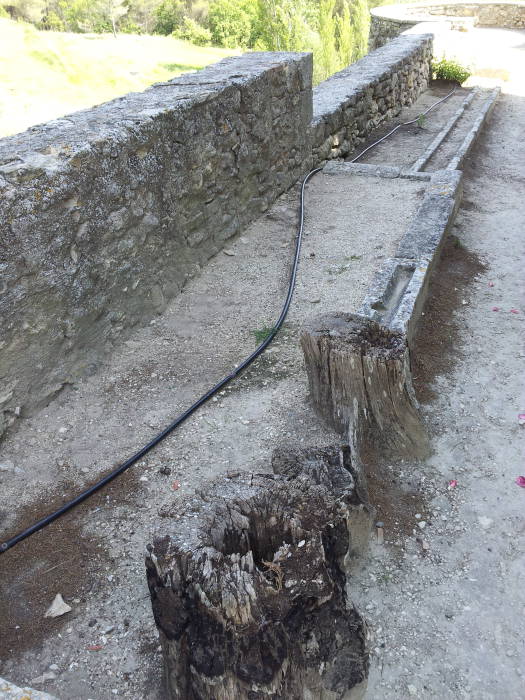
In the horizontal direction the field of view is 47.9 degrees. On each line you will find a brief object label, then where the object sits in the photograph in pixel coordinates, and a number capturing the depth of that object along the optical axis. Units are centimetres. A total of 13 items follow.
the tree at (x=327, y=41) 1850
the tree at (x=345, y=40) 2016
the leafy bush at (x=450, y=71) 1189
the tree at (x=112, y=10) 3941
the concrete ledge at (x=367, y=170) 675
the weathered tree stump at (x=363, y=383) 315
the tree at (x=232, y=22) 3825
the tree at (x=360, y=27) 2156
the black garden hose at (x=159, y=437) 281
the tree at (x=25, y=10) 3725
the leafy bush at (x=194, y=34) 3775
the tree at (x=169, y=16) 4066
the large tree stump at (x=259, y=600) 180
